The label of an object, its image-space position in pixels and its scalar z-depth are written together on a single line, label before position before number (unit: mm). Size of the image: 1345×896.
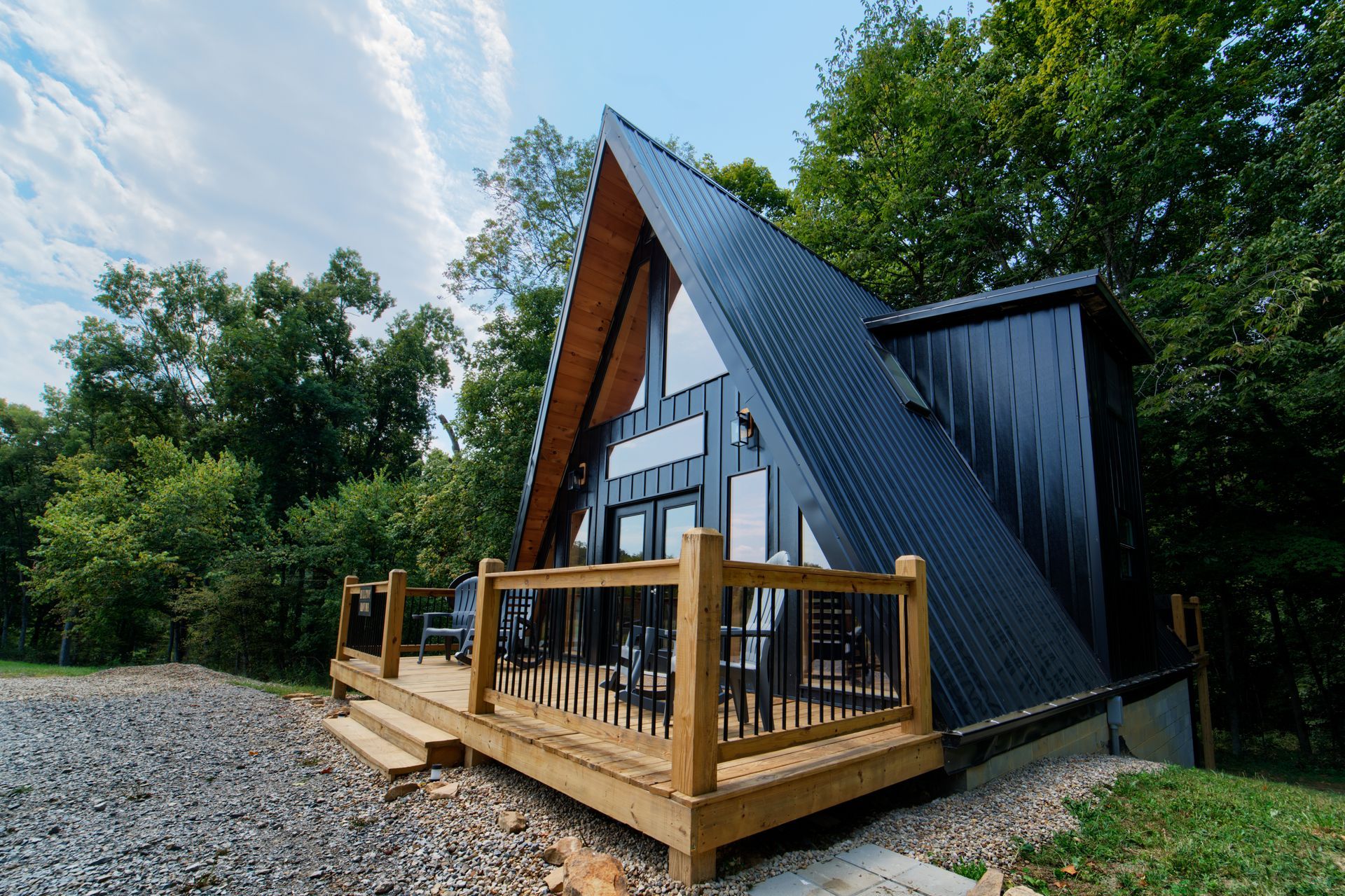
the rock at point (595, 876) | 2271
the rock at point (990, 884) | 2201
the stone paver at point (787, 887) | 2293
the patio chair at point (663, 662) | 2643
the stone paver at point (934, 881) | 2285
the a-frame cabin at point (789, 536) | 2770
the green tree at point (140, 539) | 14375
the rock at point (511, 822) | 3061
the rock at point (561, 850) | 2689
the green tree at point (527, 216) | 18531
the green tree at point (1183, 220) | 8898
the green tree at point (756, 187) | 18453
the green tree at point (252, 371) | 22406
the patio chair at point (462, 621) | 6699
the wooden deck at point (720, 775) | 2328
